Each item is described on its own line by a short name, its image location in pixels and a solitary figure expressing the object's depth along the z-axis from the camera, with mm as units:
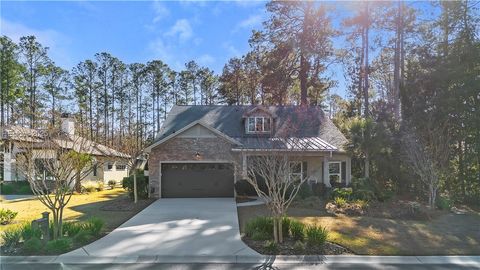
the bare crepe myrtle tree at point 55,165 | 9492
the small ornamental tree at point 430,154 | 15648
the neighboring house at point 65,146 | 13656
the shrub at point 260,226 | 9984
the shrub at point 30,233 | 9102
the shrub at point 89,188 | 24409
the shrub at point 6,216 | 12352
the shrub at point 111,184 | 29234
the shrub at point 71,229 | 9734
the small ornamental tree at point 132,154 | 17922
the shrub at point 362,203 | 14876
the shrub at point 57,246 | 8539
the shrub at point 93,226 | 10029
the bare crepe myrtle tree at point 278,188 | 9492
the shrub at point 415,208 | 13695
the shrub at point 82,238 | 9352
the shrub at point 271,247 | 8727
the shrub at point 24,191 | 23475
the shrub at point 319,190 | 19516
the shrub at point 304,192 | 18480
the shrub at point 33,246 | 8562
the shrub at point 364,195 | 16583
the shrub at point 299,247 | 8736
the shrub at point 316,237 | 9008
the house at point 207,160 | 19705
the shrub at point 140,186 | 19484
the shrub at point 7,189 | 23719
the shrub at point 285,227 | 9914
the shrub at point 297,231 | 9539
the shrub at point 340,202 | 15320
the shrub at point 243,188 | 19625
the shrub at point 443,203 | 15805
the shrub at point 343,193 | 16812
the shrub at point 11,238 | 8820
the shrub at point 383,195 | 17547
